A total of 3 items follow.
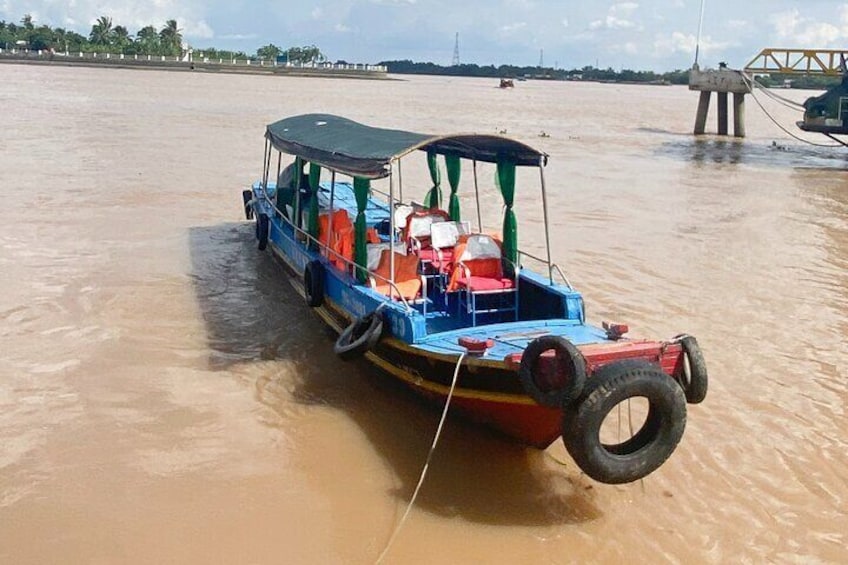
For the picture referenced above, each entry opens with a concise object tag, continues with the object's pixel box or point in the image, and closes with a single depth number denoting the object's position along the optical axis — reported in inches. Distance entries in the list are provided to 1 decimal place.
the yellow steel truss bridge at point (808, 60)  1067.9
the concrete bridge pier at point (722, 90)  1186.0
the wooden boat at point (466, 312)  198.1
